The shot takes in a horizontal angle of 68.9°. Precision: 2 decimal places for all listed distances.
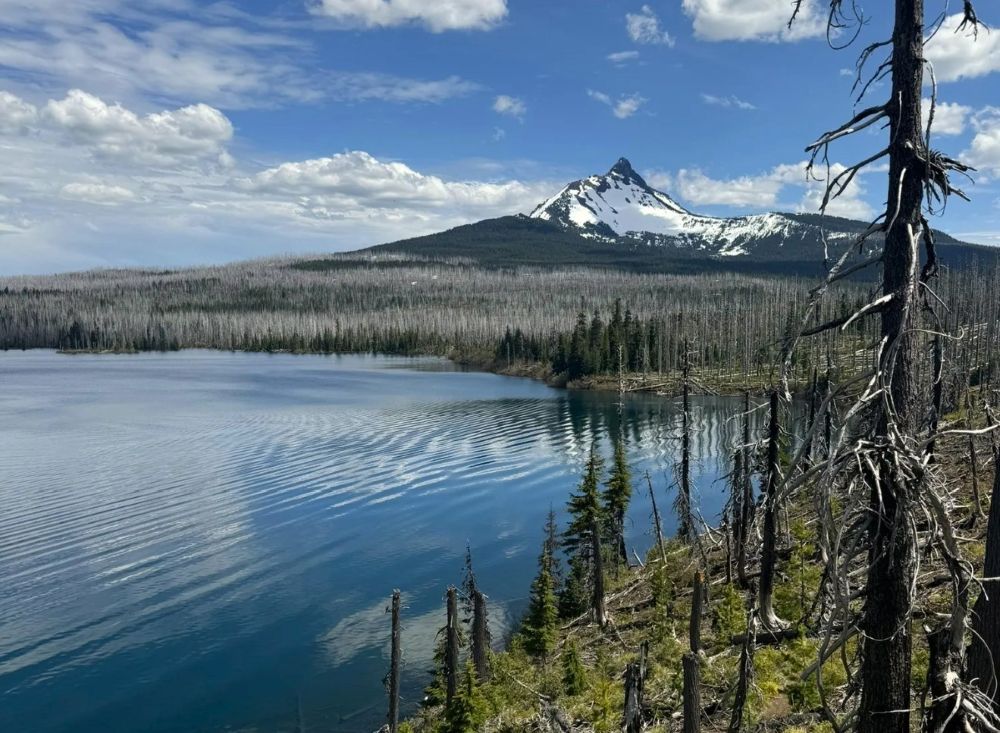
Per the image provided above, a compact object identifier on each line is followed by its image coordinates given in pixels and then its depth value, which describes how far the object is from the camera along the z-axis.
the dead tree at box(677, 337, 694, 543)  29.72
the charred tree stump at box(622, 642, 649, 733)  12.85
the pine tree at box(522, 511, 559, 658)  25.58
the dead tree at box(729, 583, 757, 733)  13.27
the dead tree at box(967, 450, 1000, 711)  7.53
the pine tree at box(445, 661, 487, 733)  17.78
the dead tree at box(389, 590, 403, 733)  20.81
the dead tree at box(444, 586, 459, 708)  21.31
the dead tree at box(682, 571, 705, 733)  11.70
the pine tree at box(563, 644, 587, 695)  21.44
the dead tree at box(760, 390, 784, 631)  21.56
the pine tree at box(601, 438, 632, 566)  34.78
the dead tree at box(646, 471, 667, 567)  32.74
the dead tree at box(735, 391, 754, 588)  27.26
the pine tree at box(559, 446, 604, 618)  31.80
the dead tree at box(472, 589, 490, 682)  24.59
